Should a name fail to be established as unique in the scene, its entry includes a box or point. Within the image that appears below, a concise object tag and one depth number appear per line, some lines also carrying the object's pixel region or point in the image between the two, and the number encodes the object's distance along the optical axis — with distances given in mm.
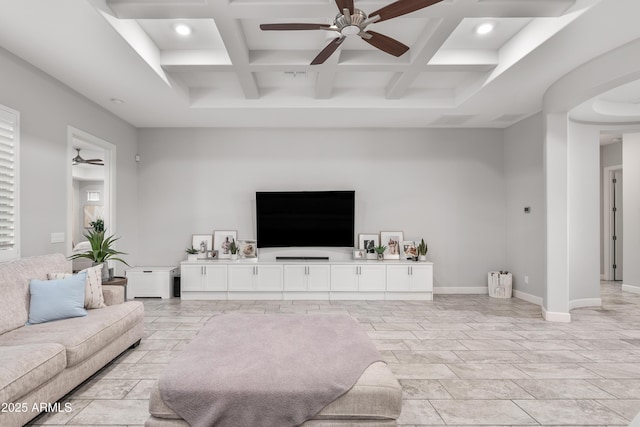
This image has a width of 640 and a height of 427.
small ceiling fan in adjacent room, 7252
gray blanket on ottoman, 1745
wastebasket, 5746
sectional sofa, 1987
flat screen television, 5852
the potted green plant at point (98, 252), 4051
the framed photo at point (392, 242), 5992
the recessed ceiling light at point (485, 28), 3368
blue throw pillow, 2861
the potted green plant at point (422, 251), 5809
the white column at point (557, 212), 4340
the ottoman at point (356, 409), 1788
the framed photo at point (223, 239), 5953
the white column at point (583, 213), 5234
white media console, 5551
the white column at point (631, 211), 6125
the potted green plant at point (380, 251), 5828
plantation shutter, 3230
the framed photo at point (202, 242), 5945
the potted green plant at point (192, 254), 5758
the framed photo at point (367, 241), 6012
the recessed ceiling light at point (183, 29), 3377
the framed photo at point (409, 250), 5902
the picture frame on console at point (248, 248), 5945
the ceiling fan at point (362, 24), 2301
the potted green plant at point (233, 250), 5781
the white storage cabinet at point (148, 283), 5551
